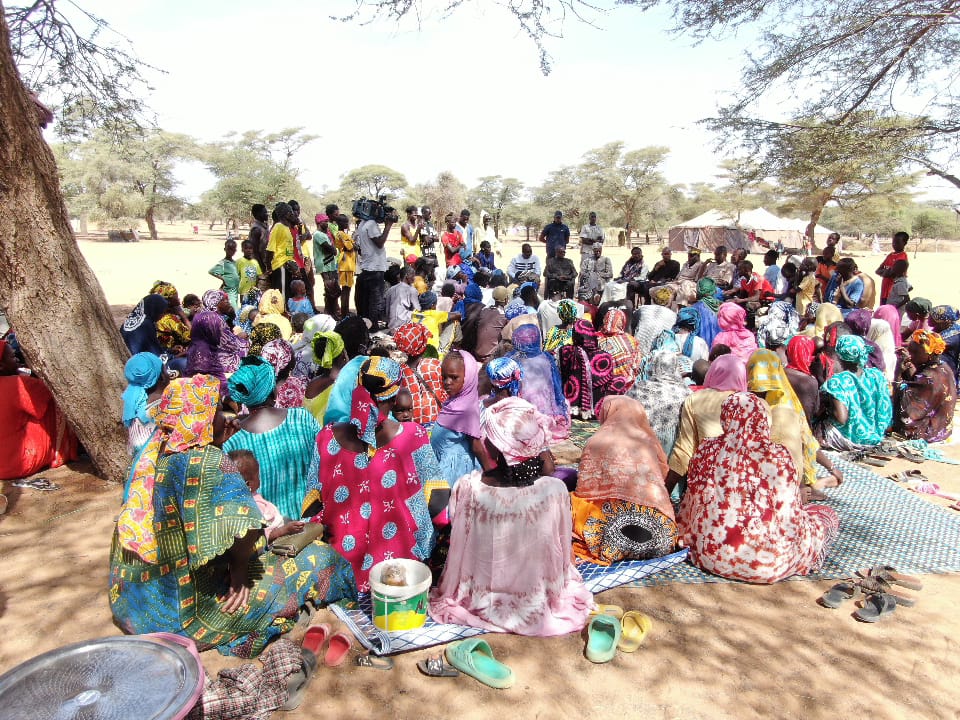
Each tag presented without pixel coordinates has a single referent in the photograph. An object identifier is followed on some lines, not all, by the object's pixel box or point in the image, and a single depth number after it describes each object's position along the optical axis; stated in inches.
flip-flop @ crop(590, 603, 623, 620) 140.0
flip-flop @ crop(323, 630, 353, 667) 123.4
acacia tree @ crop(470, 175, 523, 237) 2439.7
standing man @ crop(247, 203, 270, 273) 379.6
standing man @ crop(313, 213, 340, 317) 423.2
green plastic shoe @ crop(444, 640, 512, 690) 118.7
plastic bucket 125.2
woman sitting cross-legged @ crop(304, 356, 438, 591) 137.4
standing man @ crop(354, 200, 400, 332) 401.1
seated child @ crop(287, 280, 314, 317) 338.3
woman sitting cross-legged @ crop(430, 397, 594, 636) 126.6
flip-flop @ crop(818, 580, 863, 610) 143.4
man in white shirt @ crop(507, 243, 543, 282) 481.1
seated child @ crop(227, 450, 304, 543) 125.7
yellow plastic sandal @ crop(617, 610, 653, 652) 129.2
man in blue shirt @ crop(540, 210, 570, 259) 496.1
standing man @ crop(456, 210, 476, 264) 528.8
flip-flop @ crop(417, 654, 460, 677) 120.6
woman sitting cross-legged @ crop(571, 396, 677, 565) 155.7
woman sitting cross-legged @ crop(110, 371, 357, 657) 107.4
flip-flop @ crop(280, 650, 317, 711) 112.7
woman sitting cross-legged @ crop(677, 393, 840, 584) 142.9
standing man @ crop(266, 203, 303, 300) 369.4
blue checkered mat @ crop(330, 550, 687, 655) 126.6
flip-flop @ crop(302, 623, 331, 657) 126.1
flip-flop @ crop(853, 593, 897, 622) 139.5
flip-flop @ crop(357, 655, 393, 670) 122.7
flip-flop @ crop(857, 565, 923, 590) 152.2
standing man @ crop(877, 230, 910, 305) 376.8
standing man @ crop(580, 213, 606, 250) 496.7
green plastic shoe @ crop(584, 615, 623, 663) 125.3
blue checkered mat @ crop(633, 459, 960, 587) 159.6
